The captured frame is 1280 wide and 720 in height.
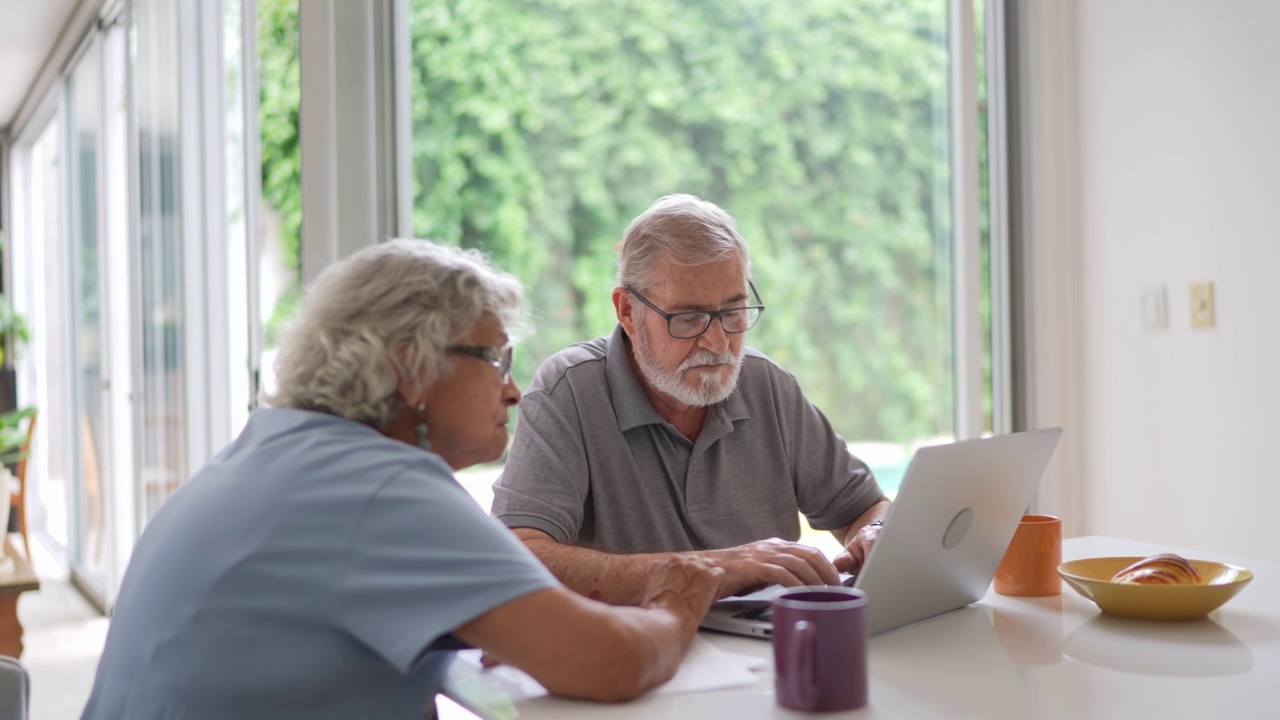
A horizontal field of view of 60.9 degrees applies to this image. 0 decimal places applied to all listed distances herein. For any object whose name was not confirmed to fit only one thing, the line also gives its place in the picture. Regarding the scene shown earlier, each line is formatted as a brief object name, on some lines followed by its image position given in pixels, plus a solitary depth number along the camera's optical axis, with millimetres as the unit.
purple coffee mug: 897
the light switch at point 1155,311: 2498
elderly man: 1582
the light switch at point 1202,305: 2359
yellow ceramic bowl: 1159
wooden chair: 4770
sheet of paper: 988
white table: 916
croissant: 1216
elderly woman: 923
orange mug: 1330
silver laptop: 1074
